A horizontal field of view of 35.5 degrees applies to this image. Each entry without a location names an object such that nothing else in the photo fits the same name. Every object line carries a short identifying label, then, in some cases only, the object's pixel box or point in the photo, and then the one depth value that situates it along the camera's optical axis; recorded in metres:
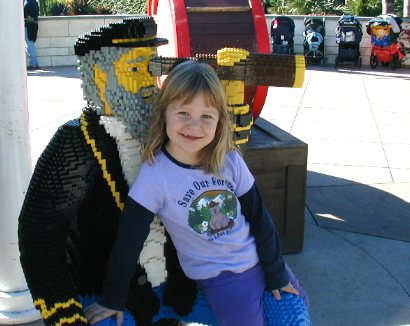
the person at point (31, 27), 11.73
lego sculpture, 1.87
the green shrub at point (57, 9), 14.55
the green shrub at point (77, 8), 14.57
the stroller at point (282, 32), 12.27
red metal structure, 4.19
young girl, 1.94
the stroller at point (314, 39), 12.47
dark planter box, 3.97
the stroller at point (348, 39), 12.08
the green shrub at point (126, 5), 15.90
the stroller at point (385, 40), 11.91
